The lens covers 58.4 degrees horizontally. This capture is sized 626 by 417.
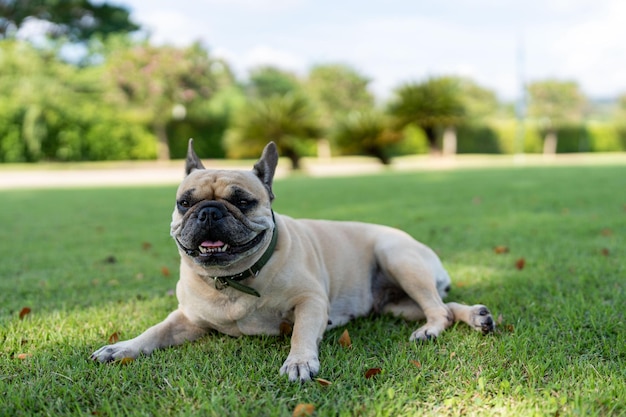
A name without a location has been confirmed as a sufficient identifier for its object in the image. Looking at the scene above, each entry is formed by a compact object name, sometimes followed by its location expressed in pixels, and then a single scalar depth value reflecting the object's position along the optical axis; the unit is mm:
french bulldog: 2797
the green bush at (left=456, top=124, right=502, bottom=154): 38375
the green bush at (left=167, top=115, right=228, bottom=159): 31531
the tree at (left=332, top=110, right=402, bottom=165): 23297
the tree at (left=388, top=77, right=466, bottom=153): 25234
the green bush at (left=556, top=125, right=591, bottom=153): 41125
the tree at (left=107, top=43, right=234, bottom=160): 29734
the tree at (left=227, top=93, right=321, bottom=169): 22031
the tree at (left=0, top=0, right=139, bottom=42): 32375
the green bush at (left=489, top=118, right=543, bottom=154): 38969
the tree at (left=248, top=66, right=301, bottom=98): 58772
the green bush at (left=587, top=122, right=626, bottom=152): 41281
